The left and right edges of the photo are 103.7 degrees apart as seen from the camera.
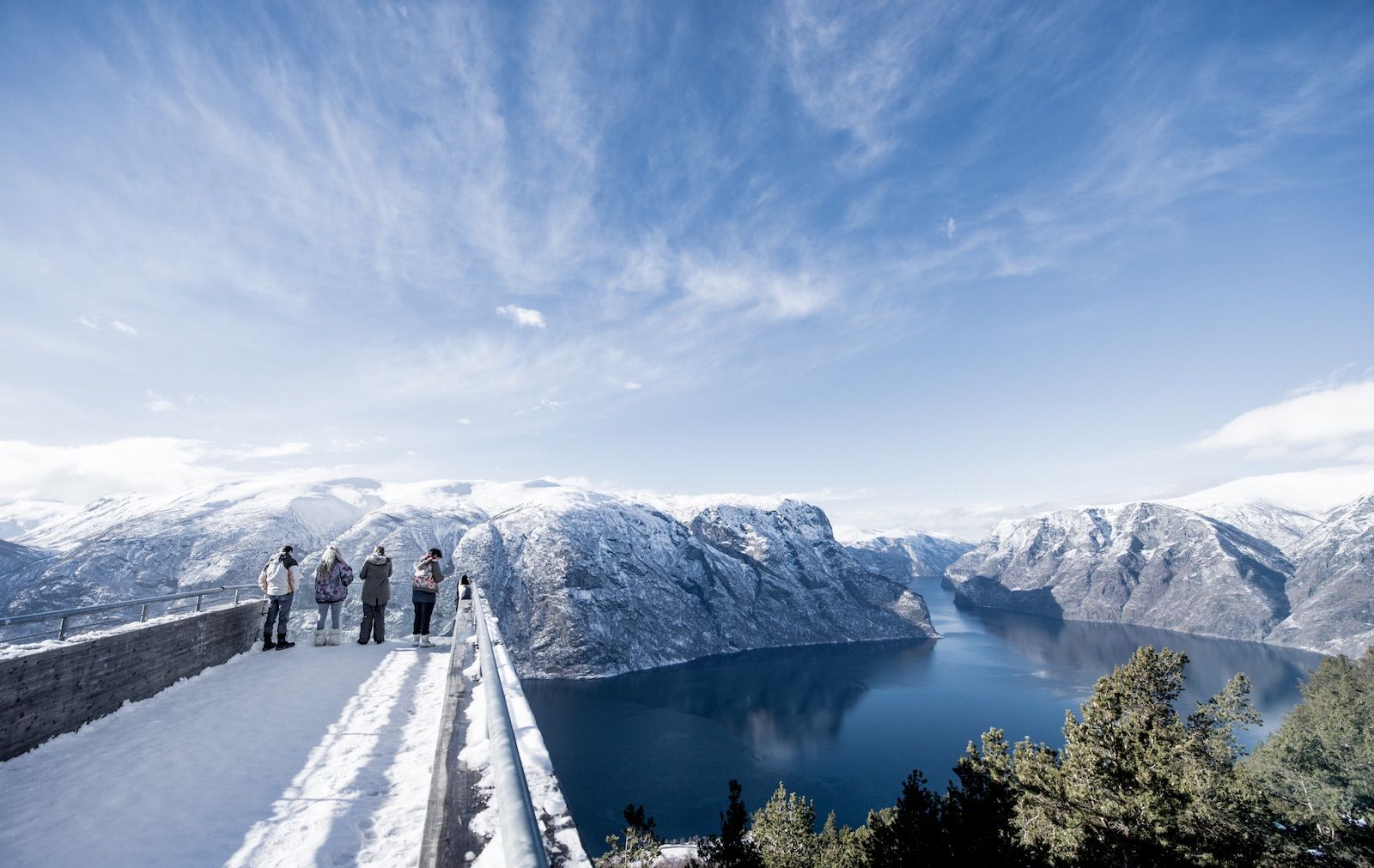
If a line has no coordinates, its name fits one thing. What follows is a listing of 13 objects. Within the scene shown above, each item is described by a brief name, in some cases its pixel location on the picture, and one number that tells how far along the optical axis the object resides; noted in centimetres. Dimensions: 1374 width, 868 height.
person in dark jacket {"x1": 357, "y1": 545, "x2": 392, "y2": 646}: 1535
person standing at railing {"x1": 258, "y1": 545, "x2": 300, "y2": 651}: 1490
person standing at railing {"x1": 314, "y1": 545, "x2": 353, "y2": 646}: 1531
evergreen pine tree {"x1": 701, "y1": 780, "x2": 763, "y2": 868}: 2984
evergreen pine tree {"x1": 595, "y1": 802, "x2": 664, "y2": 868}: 2794
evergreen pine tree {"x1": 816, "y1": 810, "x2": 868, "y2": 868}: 3422
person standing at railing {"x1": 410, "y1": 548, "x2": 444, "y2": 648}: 1552
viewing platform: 443
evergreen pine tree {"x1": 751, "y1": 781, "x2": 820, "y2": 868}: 3841
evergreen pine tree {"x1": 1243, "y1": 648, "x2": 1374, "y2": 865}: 4181
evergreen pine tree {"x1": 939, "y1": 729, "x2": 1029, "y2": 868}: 2645
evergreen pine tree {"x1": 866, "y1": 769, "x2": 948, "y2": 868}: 2834
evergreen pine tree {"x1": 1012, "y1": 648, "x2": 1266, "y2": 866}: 2242
